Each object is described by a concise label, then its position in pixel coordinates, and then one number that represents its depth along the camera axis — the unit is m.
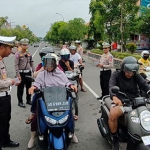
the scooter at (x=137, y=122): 3.05
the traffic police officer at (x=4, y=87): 3.96
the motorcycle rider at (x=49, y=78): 4.20
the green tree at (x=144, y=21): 22.57
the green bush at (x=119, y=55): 16.55
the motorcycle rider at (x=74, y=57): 8.65
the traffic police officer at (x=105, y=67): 7.29
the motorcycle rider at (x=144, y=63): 6.95
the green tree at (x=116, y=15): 21.41
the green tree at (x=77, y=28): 43.25
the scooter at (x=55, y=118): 3.54
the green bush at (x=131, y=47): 19.78
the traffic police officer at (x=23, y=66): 6.75
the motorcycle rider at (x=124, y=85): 3.72
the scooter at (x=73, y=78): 5.86
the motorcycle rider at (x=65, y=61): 6.77
